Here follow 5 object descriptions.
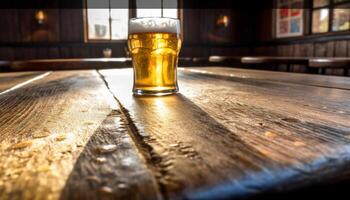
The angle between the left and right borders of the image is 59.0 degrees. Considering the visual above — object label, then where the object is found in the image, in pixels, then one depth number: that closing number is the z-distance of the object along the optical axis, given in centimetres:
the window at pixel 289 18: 580
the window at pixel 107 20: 636
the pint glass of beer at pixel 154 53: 66
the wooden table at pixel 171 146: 20
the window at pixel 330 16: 489
